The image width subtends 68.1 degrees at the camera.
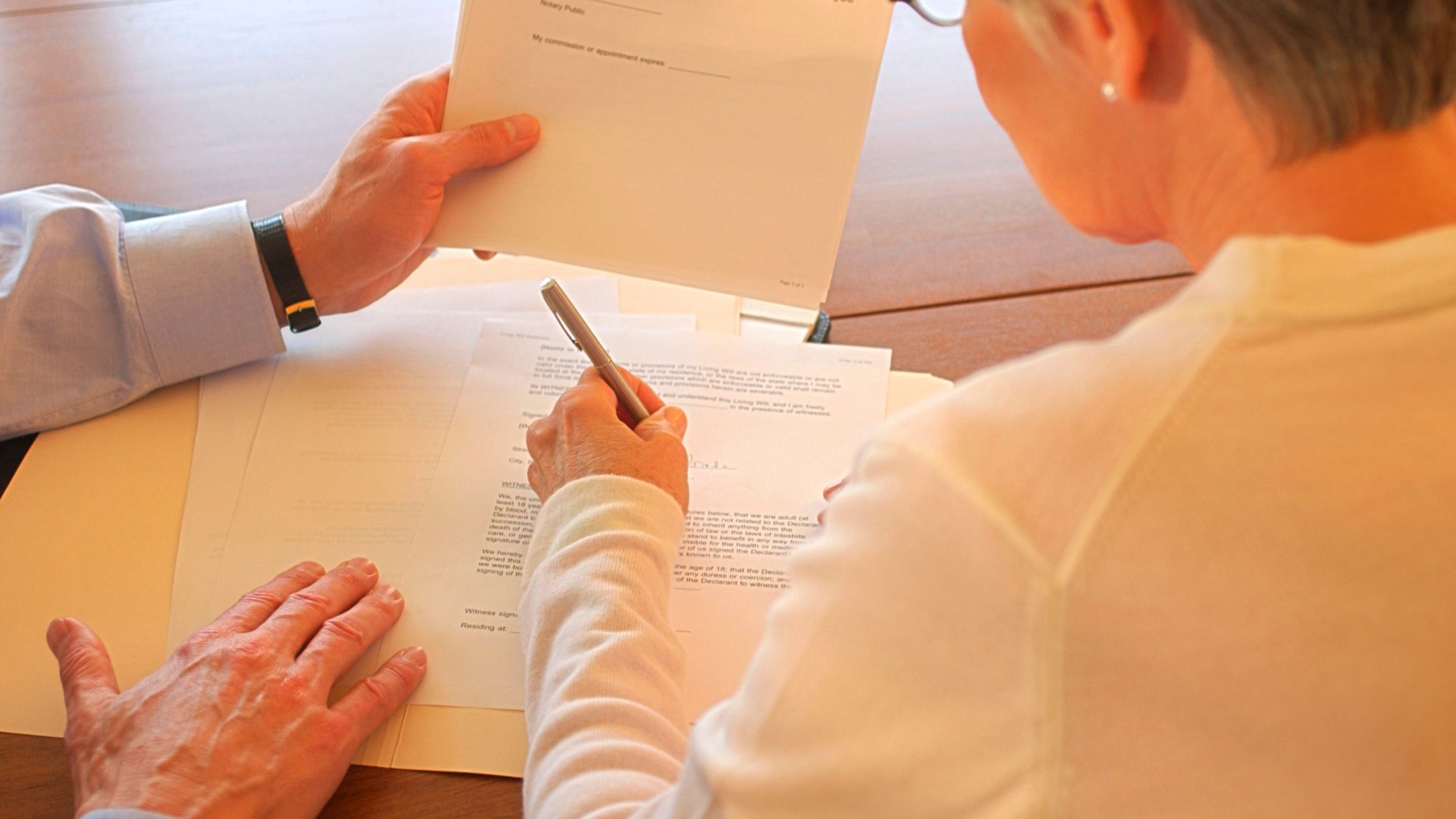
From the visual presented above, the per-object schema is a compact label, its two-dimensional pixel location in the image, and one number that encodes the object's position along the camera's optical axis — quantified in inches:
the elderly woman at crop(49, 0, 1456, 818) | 15.4
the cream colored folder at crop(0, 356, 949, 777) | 29.6
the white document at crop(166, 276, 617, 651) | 32.8
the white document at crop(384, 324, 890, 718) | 31.2
